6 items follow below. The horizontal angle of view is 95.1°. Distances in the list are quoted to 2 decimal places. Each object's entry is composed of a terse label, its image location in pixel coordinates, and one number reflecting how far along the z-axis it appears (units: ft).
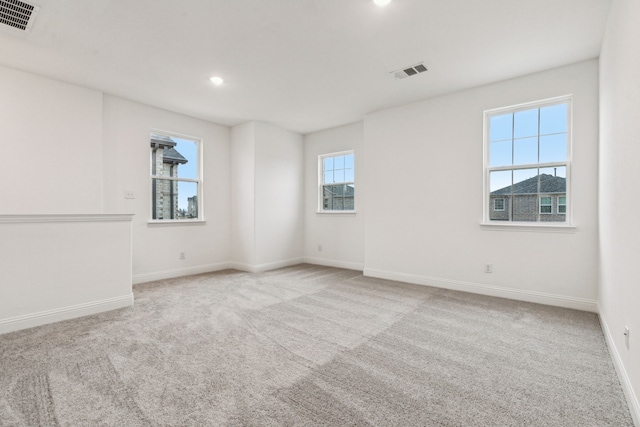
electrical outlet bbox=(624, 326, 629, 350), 5.77
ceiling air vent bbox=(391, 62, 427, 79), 10.93
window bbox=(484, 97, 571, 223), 11.20
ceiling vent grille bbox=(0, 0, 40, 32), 7.68
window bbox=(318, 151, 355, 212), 18.76
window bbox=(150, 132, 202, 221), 15.55
